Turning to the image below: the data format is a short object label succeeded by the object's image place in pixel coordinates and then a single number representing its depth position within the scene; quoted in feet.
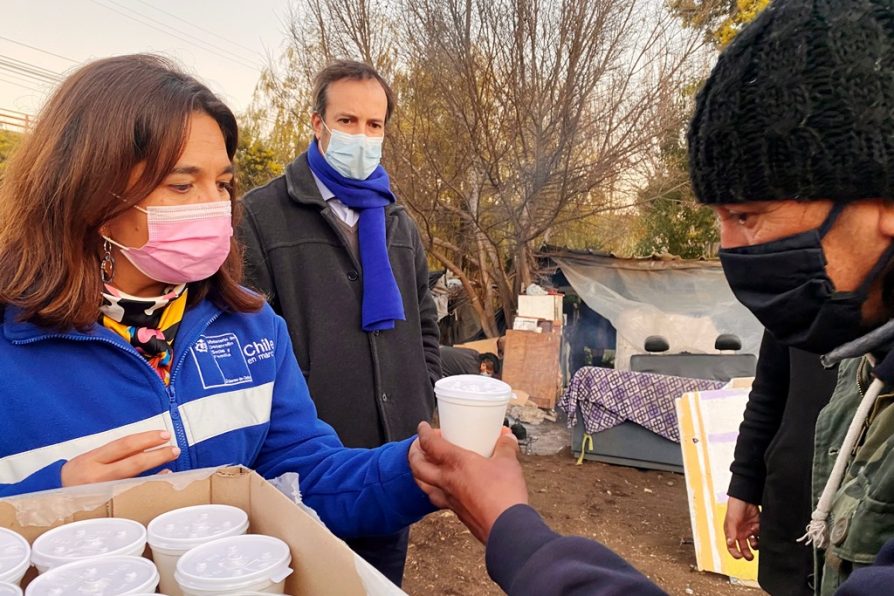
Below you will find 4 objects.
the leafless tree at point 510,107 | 30.89
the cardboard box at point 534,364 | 31.27
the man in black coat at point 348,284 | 8.85
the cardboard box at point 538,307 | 33.78
